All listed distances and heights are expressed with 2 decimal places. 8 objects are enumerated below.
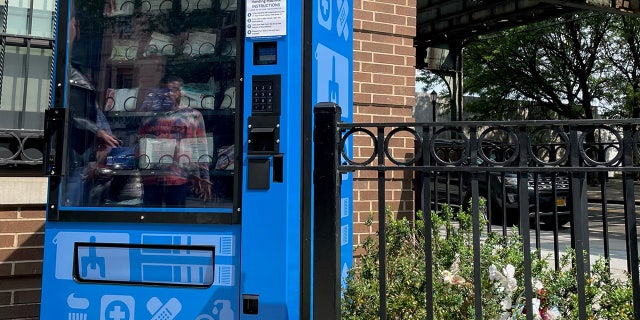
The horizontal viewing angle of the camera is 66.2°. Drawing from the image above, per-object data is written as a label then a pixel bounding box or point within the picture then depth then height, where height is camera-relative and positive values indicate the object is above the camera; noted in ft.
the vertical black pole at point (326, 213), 7.48 -0.44
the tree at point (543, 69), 75.66 +19.41
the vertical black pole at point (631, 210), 6.46 -0.32
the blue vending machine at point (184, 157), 7.95 +0.47
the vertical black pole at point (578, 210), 6.68 -0.33
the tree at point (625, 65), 70.13 +18.87
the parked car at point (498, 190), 13.69 -0.22
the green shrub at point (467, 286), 7.79 -1.65
